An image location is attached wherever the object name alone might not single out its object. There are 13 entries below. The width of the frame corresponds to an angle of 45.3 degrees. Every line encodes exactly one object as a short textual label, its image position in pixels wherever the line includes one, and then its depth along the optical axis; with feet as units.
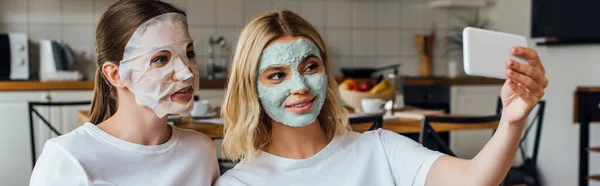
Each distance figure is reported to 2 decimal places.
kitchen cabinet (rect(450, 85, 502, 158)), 16.22
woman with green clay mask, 5.14
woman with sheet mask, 4.81
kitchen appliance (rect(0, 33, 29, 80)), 14.19
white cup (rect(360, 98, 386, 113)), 9.64
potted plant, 17.85
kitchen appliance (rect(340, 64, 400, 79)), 15.57
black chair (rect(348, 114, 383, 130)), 7.91
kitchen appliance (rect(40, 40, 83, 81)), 14.47
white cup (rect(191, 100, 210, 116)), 9.51
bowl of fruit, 10.01
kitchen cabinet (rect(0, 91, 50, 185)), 13.60
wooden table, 8.20
